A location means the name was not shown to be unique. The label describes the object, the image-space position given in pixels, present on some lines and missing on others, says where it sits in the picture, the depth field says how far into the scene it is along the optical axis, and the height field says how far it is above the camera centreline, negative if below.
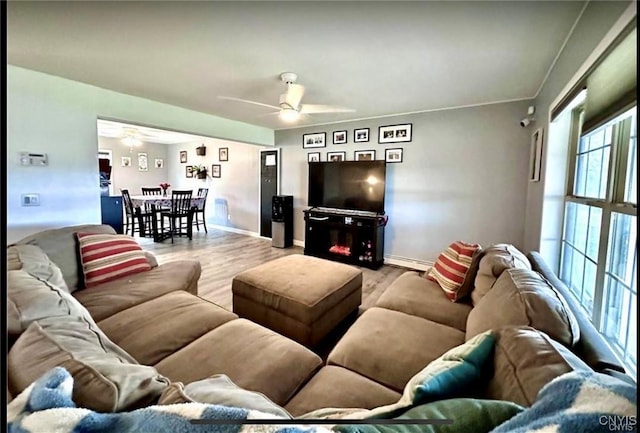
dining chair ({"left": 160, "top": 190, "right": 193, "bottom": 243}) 4.97 -0.43
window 0.83 -0.17
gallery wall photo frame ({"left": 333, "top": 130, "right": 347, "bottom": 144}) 4.04 +0.83
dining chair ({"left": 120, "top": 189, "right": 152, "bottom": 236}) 4.80 -0.56
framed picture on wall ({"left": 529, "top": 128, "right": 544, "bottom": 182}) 2.22 +0.37
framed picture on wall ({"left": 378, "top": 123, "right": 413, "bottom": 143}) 3.55 +0.80
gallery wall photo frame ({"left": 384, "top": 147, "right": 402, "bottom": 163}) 3.65 +0.52
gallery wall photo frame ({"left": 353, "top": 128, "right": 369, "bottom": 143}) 3.86 +0.82
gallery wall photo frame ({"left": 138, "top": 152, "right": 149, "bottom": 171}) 6.34 +0.61
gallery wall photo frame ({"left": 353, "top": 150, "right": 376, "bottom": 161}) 3.84 +0.54
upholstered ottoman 1.71 -0.71
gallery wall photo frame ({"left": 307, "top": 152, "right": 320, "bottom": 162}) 4.34 +0.56
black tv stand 3.64 -0.63
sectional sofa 0.61 -0.60
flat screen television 3.64 +0.11
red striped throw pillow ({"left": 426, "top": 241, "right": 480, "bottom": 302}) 1.73 -0.50
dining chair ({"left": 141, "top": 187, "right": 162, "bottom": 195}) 5.99 -0.06
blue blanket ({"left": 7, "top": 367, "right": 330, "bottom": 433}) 0.45 -0.40
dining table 4.89 -0.32
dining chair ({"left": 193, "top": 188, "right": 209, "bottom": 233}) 5.50 -0.40
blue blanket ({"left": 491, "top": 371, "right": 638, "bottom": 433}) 0.44 -0.36
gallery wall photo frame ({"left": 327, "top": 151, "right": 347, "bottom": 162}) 4.08 +0.55
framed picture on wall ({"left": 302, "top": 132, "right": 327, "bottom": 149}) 4.25 +0.83
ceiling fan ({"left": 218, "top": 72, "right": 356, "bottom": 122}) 2.22 +0.84
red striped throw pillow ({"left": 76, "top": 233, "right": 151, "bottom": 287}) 1.77 -0.48
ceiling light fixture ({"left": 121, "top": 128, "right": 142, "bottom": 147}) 4.70 +0.97
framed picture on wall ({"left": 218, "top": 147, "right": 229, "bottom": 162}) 5.79 +0.77
